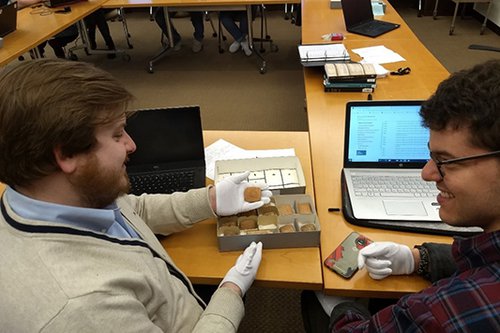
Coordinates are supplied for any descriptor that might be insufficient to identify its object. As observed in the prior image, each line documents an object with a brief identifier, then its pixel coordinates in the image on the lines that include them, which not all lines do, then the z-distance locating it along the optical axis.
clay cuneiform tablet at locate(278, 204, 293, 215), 1.20
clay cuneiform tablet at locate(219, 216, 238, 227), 1.19
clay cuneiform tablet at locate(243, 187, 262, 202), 1.22
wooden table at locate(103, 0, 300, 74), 3.69
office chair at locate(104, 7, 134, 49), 4.68
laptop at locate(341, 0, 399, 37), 2.77
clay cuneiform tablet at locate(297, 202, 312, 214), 1.20
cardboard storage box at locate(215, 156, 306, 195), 1.33
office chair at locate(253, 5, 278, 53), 4.69
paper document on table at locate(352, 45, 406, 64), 2.33
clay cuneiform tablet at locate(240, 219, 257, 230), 1.19
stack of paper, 2.18
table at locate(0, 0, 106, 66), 2.81
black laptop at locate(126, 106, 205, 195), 1.33
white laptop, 1.21
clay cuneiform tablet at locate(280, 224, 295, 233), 1.14
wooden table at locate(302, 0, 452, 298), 1.04
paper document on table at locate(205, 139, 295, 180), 1.54
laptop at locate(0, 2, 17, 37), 2.97
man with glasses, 0.64
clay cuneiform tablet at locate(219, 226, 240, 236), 1.15
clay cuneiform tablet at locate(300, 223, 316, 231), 1.13
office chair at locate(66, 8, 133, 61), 4.35
